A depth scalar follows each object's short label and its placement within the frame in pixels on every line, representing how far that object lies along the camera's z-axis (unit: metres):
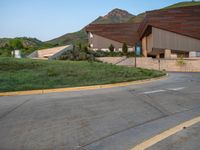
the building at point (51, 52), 22.03
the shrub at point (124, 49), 30.01
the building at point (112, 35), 35.87
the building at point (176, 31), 26.29
